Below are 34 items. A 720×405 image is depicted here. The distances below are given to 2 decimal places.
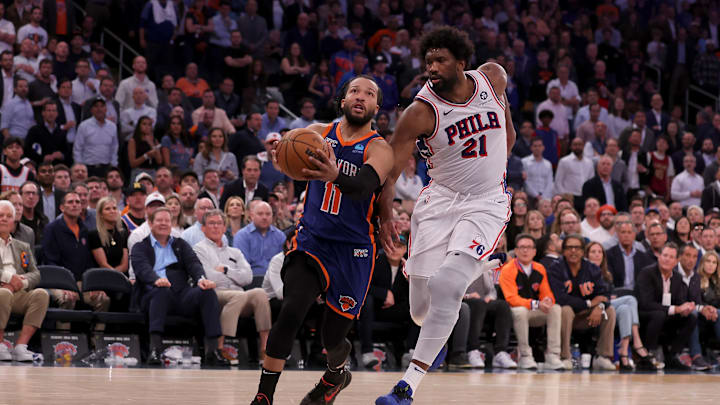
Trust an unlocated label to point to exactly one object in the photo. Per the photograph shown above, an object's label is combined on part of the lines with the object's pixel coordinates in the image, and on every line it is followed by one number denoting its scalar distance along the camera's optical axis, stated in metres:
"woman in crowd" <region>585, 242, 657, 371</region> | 12.51
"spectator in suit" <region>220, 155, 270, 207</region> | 12.95
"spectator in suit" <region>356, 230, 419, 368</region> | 11.41
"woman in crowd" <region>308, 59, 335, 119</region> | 17.08
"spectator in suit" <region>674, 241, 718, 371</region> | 12.96
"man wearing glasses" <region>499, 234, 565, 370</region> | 11.91
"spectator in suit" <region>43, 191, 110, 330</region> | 10.88
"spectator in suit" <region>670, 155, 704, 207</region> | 17.36
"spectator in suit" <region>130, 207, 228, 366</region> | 10.46
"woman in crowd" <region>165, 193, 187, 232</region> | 11.84
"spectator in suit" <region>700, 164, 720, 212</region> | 16.84
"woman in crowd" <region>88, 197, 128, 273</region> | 11.11
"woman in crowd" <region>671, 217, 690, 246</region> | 14.48
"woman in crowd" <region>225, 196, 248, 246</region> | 12.14
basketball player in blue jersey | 5.60
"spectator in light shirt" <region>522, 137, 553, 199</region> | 16.39
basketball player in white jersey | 5.90
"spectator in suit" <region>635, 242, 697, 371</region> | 12.91
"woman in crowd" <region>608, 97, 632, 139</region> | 18.98
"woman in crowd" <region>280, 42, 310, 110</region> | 17.55
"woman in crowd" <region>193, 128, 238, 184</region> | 14.08
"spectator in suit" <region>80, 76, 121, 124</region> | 14.05
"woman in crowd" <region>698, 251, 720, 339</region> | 13.45
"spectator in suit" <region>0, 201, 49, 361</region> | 9.80
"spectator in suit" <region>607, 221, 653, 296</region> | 13.59
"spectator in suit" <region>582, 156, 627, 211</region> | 15.84
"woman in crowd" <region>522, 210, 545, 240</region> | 13.04
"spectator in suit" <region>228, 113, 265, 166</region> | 14.83
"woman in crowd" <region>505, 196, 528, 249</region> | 13.49
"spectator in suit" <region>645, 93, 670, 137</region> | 19.73
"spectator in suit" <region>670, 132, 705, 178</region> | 18.22
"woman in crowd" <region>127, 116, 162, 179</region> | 13.84
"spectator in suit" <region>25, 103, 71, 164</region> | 13.23
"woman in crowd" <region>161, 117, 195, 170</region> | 14.24
